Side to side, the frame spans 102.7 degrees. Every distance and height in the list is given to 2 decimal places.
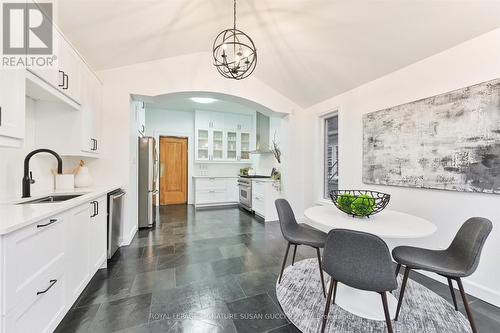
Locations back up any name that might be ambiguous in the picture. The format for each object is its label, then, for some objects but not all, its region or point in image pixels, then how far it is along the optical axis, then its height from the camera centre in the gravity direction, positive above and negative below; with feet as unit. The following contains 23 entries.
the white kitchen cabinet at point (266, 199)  13.91 -2.41
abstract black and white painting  5.72 +0.86
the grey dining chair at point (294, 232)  5.94 -2.20
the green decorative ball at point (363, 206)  5.32 -1.06
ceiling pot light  16.16 +5.34
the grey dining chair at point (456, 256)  4.31 -2.25
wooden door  19.38 -0.60
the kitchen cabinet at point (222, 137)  19.26 +2.85
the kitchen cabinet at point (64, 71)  5.60 +2.97
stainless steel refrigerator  12.03 -1.05
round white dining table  4.58 -1.48
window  12.16 +0.75
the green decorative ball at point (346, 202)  5.57 -1.02
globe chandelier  6.37 +5.87
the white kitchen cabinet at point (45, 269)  3.08 -2.08
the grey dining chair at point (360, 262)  3.81 -1.92
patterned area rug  4.73 -3.82
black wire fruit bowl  5.35 -1.06
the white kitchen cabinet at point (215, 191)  17.97 -2.40
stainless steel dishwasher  7.67 -2.22
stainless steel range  16.12 -2.17
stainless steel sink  6.02 -1.08
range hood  17.42 +2.83
